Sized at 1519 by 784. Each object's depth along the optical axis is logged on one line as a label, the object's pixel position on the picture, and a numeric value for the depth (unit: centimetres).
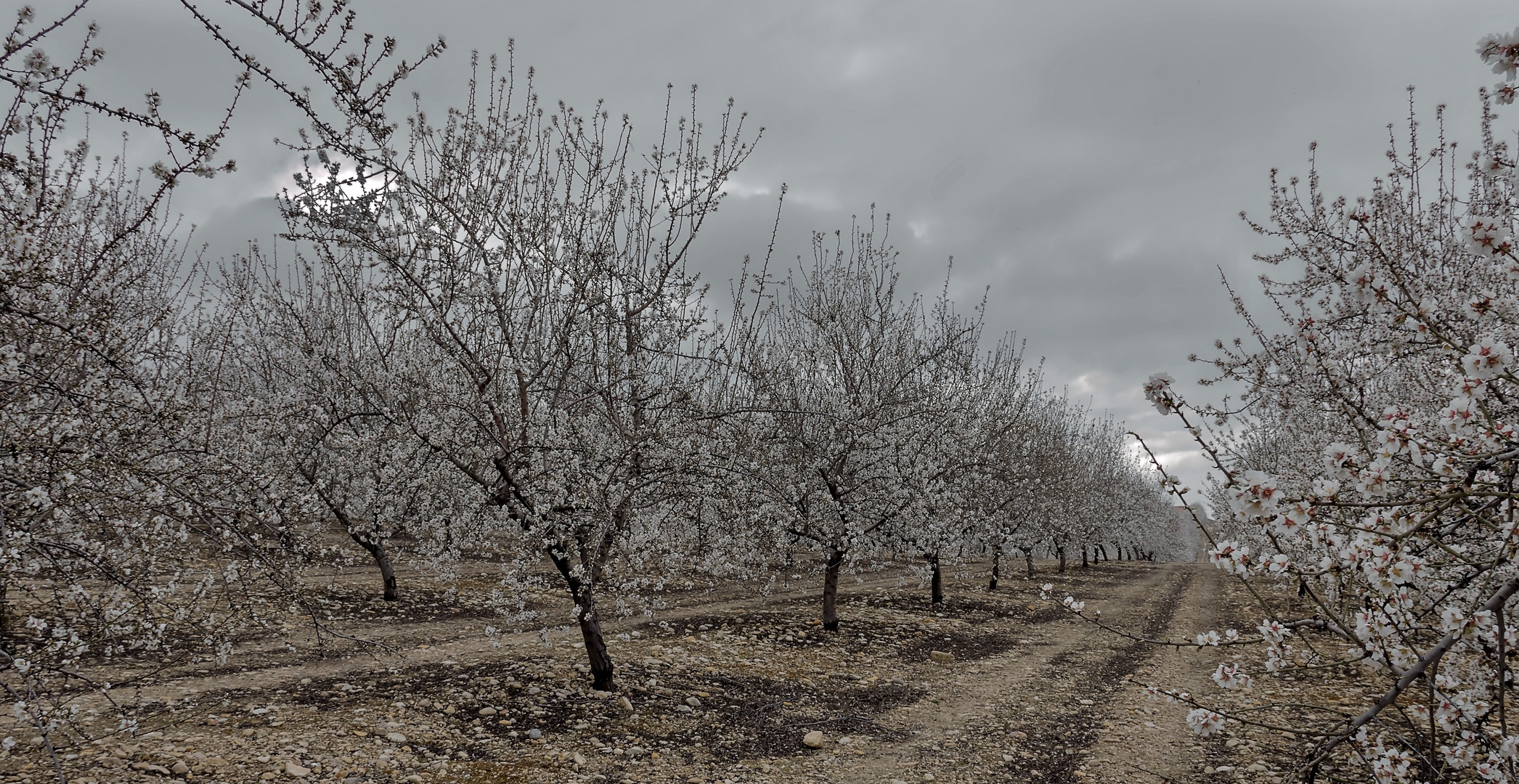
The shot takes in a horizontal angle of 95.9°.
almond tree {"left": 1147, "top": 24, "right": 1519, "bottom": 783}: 275
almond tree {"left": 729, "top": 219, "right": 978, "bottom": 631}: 1209
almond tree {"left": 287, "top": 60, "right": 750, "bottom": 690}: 718
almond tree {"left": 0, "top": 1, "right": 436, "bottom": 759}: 322
